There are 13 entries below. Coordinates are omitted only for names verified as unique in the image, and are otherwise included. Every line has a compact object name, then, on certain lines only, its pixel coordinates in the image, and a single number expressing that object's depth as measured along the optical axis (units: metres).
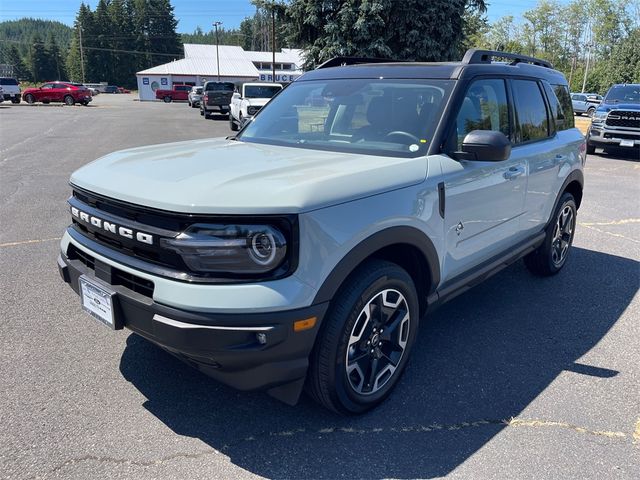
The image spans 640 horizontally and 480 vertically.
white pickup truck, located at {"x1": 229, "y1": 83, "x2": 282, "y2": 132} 20.59
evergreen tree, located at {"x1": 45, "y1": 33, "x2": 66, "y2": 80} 108.38
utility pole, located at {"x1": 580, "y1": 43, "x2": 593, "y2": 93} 58.17
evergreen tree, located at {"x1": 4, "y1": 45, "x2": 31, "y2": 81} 109.25
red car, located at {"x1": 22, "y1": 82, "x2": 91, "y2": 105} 41.56
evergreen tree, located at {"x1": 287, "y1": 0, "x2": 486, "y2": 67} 18.66
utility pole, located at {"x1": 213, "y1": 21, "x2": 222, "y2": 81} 69.31
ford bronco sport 2.22
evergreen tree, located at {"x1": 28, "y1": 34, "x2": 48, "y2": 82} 106.25
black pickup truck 26.95
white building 65.94
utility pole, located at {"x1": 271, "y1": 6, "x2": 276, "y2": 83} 19.67
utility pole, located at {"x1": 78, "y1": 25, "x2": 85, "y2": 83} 94.97
